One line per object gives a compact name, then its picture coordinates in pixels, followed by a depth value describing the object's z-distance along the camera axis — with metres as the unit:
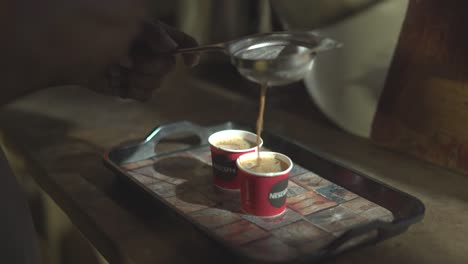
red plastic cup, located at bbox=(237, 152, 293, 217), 0.72
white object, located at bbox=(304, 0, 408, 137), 0.98
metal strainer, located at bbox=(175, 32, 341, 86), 0.74
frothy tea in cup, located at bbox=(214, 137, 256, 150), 0.86
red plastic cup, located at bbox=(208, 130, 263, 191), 0.81
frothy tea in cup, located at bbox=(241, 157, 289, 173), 0.77
